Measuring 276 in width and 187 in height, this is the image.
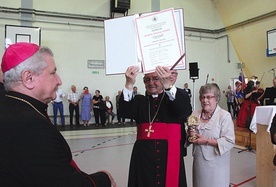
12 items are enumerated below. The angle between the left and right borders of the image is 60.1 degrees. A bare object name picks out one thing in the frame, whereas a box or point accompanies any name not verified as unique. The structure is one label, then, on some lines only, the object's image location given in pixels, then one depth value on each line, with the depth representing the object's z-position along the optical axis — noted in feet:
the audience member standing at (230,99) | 44.05
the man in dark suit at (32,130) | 3.11
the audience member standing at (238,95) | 25.45
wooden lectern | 11.62
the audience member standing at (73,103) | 35.27
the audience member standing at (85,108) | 35.79
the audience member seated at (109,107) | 36.67
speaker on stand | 23.77
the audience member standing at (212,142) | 7.20
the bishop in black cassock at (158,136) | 6.19
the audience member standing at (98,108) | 35.60
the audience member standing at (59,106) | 34.58
